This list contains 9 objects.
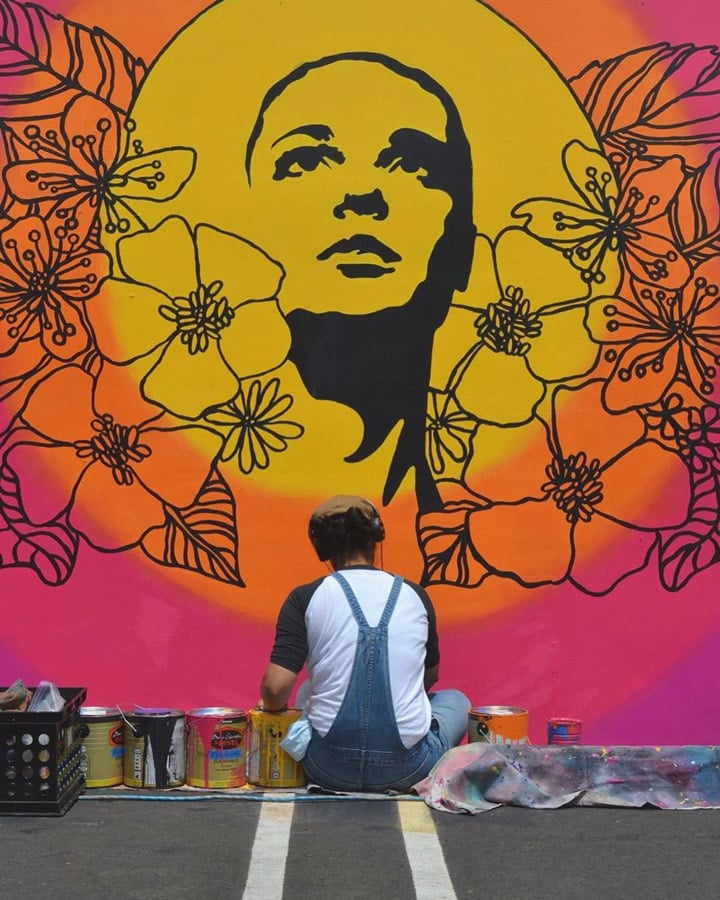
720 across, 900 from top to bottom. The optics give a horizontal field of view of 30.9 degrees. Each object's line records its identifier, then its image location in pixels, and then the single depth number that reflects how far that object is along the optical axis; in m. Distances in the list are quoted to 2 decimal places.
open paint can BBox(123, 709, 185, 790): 5.04
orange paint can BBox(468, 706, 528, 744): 5.22
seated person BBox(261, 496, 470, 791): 4.82
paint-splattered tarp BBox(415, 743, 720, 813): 4.77
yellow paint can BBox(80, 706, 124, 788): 5.06
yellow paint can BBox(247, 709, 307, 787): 5.03
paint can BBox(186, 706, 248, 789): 5.05
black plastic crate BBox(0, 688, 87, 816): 4.62
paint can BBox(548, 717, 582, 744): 5.30
